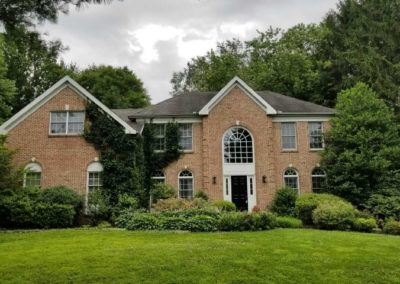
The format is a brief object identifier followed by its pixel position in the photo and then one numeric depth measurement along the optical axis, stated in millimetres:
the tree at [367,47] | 29156
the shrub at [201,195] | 21547
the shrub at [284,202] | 21234
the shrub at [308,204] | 18223
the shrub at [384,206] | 18359
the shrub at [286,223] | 16766
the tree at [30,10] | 6566
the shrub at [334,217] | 16391
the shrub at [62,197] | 17597
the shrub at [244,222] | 15195
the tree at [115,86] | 41125
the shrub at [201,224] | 15258
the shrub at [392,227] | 15781
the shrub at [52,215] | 16797
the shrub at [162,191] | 21422
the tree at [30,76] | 37781
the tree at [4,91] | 28984
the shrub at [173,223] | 15580
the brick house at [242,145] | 22406
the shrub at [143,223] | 15727
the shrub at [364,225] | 16297
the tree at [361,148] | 20734
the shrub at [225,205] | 19538
